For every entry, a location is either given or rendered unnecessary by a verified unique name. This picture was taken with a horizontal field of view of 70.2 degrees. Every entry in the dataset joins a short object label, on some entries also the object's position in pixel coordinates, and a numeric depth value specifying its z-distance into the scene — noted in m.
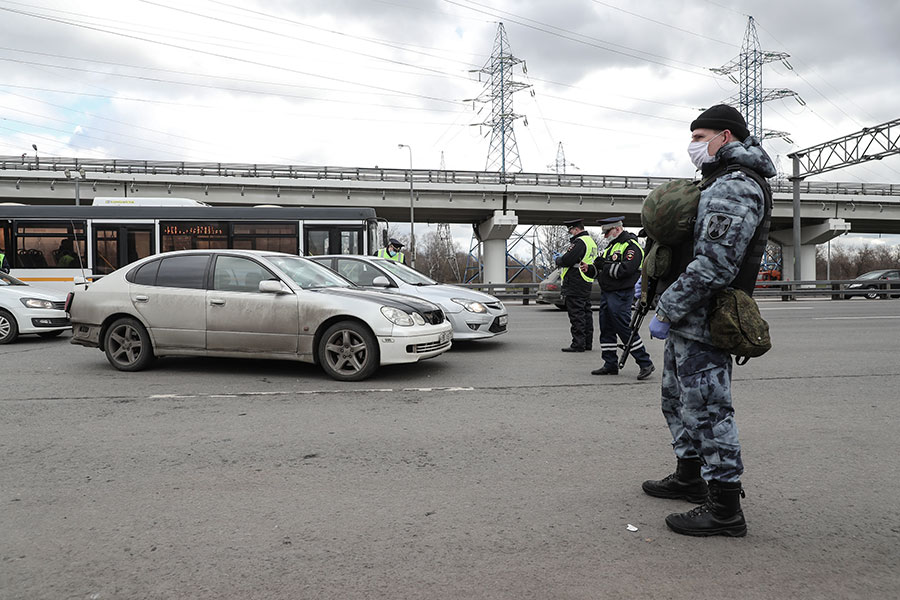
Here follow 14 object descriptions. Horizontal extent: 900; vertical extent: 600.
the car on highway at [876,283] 26.52
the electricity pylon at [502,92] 52.19
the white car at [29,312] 9.98
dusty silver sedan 6.78
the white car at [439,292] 9.39
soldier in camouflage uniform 2.77
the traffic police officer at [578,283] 8.64
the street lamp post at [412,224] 39.45
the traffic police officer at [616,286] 6.95
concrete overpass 35.84
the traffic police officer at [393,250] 13.90
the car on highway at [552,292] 18.62
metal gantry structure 25.41
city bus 17.22
